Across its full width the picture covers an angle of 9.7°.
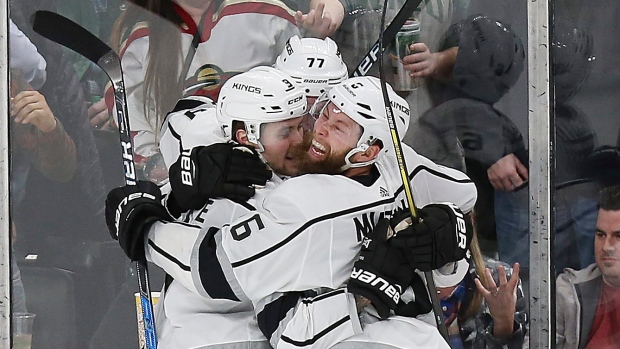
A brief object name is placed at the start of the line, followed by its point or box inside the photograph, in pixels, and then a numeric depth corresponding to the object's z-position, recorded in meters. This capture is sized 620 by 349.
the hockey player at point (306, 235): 10.93
